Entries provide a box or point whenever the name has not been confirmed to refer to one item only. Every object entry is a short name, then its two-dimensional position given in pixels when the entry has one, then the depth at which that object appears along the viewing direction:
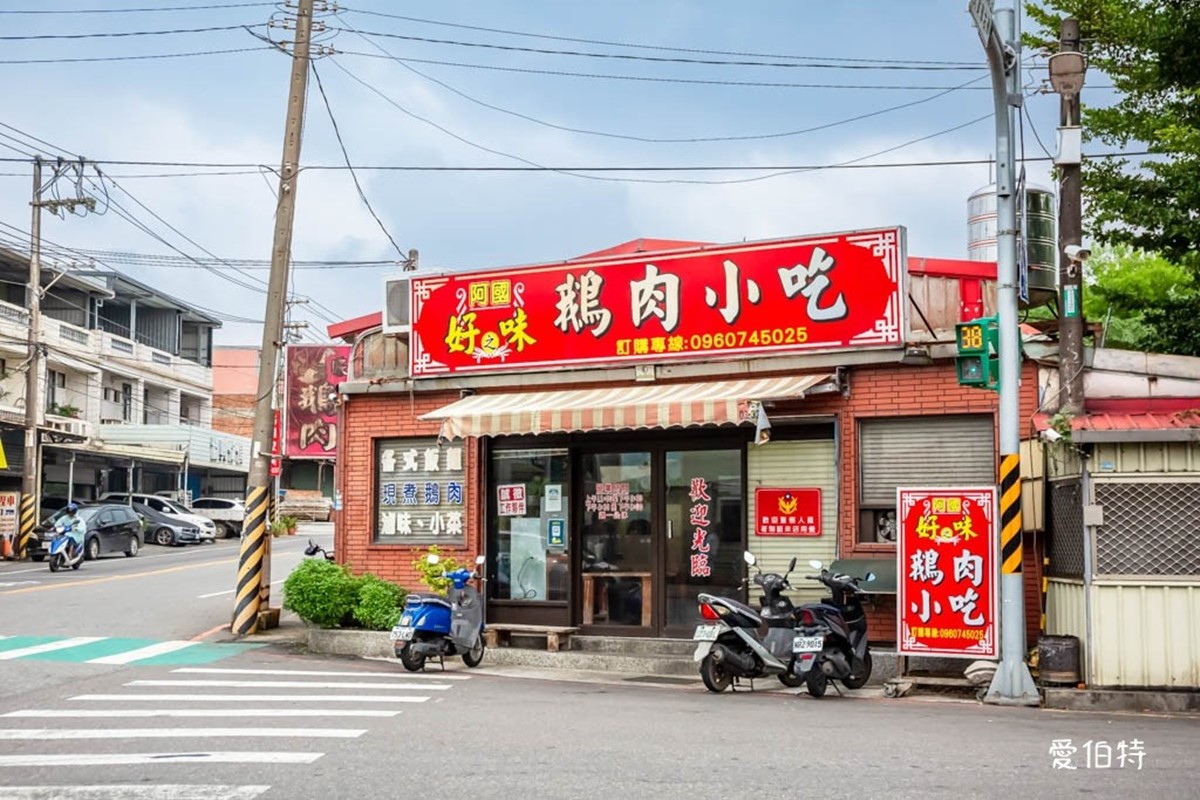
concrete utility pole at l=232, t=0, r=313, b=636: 17.41
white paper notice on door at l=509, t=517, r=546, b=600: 16.59
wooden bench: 15.28
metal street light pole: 11.80
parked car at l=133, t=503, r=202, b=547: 45.94
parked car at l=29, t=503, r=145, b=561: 35.16
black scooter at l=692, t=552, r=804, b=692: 12.27
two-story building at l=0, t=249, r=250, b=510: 43.31
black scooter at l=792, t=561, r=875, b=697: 12.28
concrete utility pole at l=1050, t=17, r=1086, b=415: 12.55
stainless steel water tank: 13.45
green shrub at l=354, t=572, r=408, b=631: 15.89
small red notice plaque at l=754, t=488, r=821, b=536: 14.82
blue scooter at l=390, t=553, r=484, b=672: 14.02
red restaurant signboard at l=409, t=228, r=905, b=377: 14.66
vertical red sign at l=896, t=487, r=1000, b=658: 12.31
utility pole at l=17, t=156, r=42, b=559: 35.78
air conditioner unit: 17.81
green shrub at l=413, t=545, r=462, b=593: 15.60
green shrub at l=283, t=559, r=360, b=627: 15.95
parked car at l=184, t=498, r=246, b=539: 53.95
